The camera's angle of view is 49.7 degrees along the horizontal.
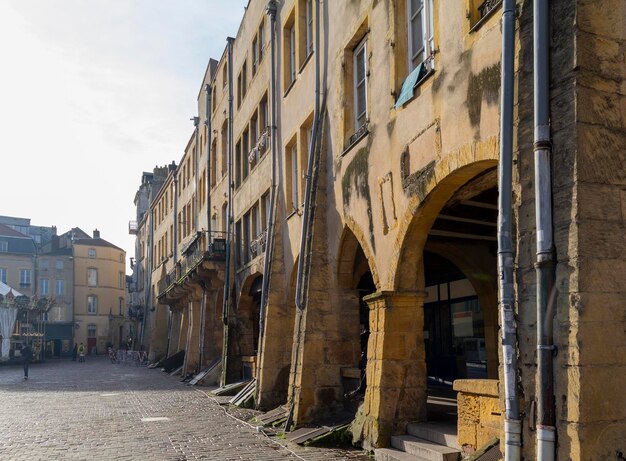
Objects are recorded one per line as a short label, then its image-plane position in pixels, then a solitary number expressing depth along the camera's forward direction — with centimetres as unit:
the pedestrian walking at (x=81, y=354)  4759
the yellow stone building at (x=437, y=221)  536
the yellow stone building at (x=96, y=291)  6438
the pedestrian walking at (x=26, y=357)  2900
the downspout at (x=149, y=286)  4503
